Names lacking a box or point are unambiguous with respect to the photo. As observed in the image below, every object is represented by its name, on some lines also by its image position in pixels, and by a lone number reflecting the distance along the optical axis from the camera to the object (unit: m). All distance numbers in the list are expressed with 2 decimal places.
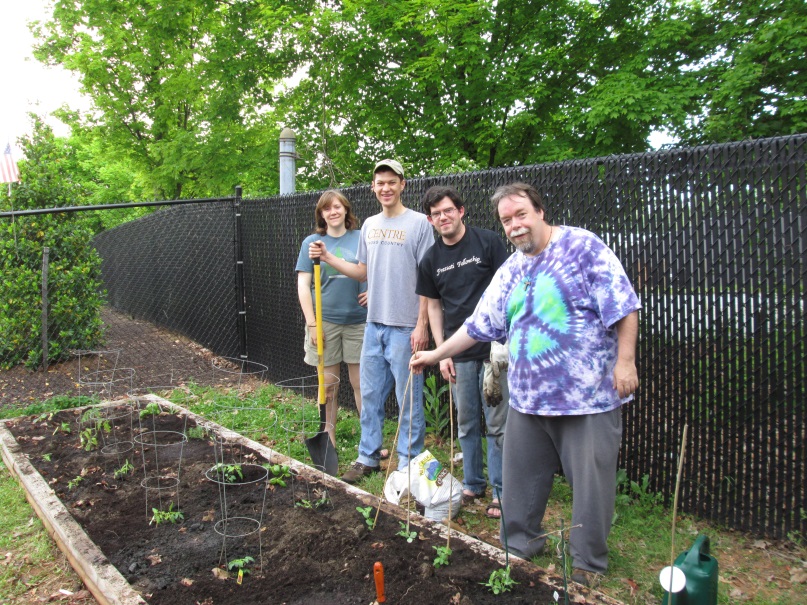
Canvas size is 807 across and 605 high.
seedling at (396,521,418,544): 2.85
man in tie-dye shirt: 2.56
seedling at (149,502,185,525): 3.30
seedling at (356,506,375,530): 3.02
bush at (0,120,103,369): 7.25
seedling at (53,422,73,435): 4.96
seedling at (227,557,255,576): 2.72
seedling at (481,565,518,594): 2.40
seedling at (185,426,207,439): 4.67
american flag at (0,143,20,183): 6.76
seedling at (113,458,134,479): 3.96
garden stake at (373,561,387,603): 2.37
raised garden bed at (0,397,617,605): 2.52
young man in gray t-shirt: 3.97
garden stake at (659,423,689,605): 1.98
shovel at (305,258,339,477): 3.97
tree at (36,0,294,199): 12.41
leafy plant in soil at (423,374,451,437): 4.94
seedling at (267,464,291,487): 3.76
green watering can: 2.20
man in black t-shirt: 3.53
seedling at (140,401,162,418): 5.18
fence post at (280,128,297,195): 7.25
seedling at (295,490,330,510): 3.32
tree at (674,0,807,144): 8.32
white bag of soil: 3.38
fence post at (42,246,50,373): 7.02
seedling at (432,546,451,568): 2.62
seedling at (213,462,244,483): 3.73
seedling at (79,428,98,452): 4.52
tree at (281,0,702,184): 9.17
